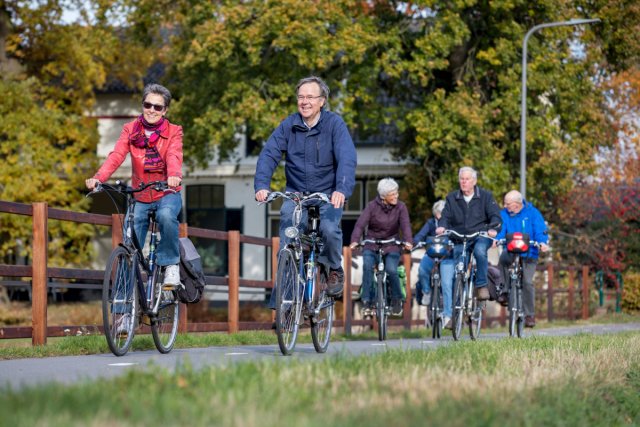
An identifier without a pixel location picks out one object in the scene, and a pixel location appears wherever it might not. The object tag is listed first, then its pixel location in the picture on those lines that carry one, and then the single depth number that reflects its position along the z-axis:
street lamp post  27.36
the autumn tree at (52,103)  32.06
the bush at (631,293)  35.56
